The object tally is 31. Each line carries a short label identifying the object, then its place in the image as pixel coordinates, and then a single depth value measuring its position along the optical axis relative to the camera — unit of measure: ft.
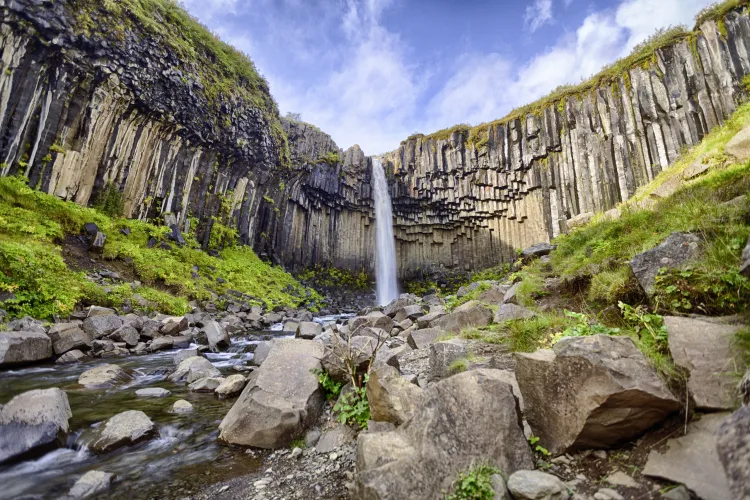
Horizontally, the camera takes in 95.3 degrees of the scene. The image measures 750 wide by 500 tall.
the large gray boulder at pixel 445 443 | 8.52
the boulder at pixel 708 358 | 7.43
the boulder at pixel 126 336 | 31.60
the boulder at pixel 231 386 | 20.35
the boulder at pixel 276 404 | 14.15
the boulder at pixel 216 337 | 33.53
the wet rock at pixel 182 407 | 18.10
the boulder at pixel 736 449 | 4.89
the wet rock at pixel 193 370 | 23.25
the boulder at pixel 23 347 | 23.04
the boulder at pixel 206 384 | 21.42
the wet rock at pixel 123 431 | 13.98
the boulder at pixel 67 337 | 26.99
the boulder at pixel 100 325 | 30.91
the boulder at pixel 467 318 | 22.13
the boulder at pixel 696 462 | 6.24
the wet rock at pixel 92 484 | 11.13
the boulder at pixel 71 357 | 25.85
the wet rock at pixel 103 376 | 21.36
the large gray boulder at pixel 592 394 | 8.12
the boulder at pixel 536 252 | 36.29
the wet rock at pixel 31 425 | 12.90
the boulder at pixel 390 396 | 11.74
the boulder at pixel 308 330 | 36.87
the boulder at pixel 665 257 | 11.97
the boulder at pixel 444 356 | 14.12
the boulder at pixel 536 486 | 7.34
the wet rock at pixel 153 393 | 20.17
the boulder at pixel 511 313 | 18.12
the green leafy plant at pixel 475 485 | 7.79
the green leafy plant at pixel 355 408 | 14.01
